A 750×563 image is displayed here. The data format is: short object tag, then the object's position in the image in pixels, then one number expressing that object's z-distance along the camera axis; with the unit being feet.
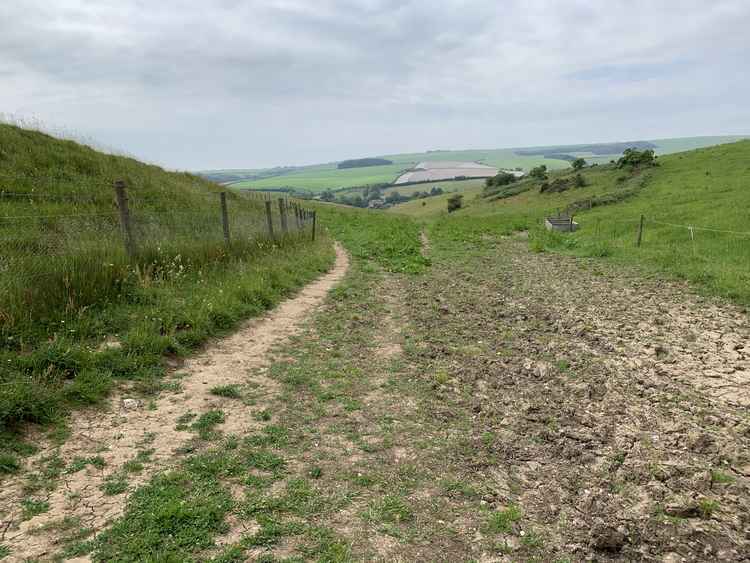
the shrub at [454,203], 219.32
